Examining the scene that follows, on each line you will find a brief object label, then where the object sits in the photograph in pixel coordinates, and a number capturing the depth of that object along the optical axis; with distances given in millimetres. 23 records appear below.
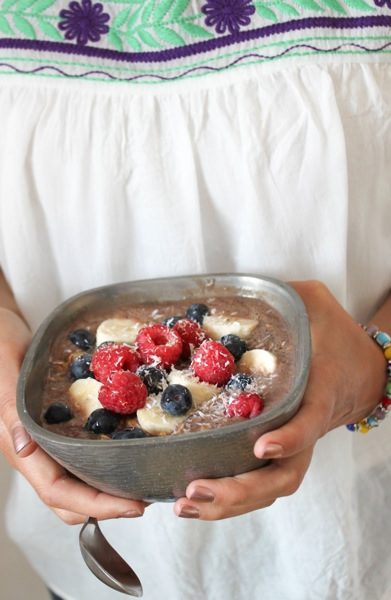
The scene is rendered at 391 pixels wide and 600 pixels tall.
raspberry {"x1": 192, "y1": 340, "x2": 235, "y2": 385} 477
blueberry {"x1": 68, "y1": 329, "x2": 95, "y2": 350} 555
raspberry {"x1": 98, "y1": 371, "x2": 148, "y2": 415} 461
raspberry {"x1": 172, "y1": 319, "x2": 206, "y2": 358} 523
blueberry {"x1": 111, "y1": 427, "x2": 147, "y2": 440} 439
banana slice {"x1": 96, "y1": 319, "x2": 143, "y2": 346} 547
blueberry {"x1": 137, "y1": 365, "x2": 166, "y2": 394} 486
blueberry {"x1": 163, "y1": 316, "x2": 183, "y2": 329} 541
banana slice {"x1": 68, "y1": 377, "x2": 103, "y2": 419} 486
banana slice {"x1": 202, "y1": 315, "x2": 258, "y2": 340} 543
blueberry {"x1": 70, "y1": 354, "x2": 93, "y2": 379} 511
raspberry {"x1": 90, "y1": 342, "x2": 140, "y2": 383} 487
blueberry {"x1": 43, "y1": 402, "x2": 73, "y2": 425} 480
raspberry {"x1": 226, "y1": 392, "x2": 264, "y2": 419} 444
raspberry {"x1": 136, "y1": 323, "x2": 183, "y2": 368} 501
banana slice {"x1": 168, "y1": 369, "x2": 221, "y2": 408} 477
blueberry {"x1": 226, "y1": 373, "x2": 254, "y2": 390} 472
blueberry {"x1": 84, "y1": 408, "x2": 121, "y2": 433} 459
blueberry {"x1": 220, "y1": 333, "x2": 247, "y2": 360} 512
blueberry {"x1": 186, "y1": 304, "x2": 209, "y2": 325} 559
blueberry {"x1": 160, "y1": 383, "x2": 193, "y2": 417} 455
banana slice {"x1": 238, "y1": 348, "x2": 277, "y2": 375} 495
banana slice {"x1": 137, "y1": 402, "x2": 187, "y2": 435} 450
